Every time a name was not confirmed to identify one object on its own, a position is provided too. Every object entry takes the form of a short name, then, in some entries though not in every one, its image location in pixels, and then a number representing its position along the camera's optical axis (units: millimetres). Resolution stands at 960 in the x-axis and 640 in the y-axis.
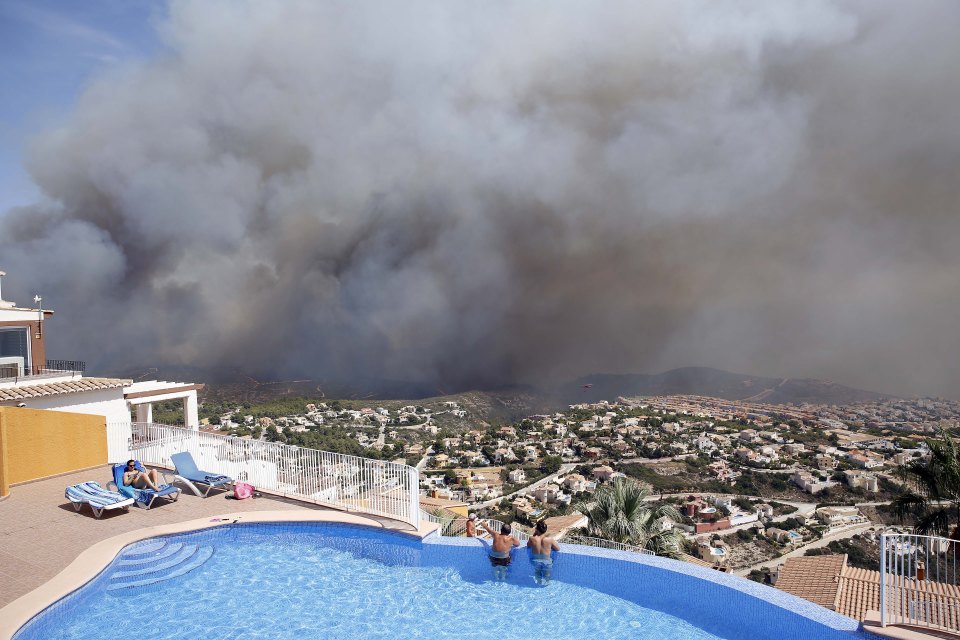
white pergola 13062
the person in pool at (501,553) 6594
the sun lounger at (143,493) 7973
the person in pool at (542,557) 6527
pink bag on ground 8320
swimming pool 5383
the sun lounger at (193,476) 8539
